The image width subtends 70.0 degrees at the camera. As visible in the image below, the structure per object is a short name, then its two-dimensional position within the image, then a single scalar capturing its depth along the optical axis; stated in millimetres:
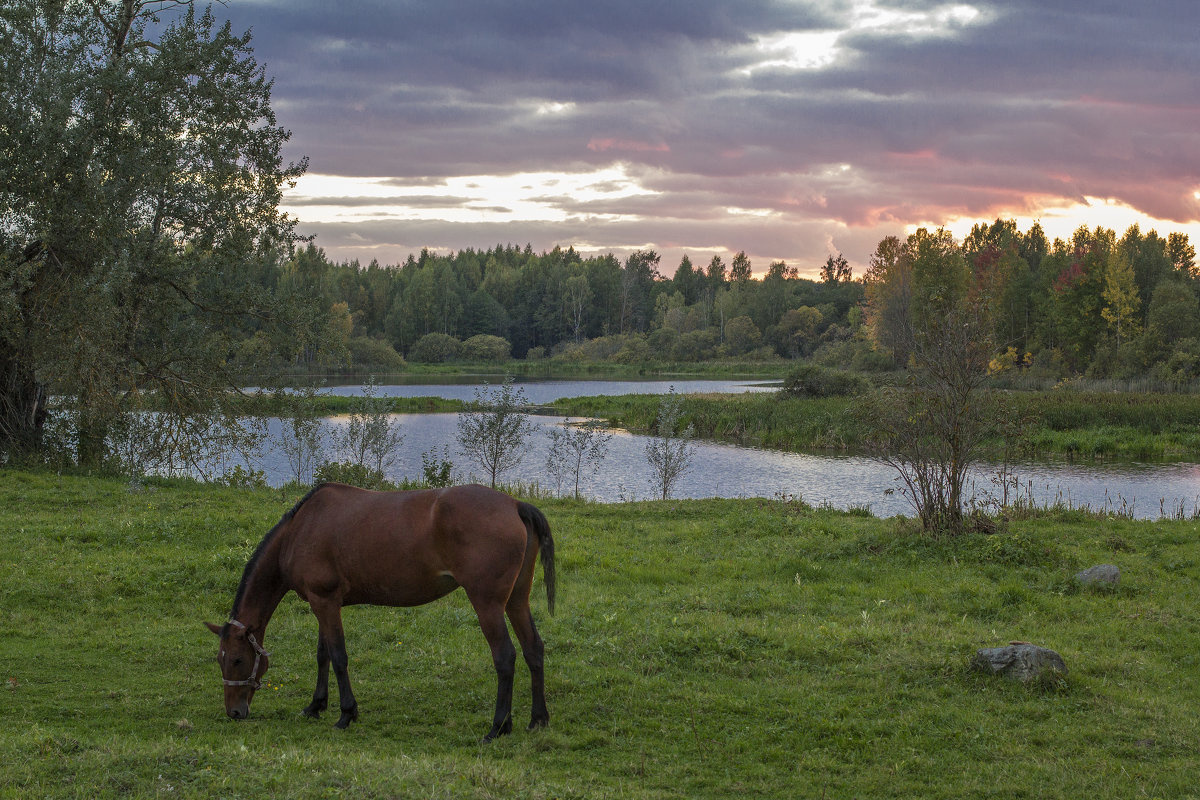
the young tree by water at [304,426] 21578
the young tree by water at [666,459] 24375
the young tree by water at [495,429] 24781
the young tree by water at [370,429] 25812
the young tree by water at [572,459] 27141
